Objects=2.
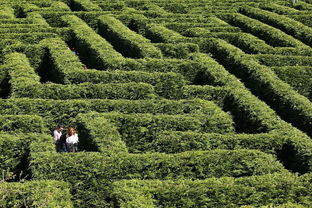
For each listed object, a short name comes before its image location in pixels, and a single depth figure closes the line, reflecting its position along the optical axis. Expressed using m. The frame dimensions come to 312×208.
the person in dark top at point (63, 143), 18.45
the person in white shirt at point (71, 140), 17.97
